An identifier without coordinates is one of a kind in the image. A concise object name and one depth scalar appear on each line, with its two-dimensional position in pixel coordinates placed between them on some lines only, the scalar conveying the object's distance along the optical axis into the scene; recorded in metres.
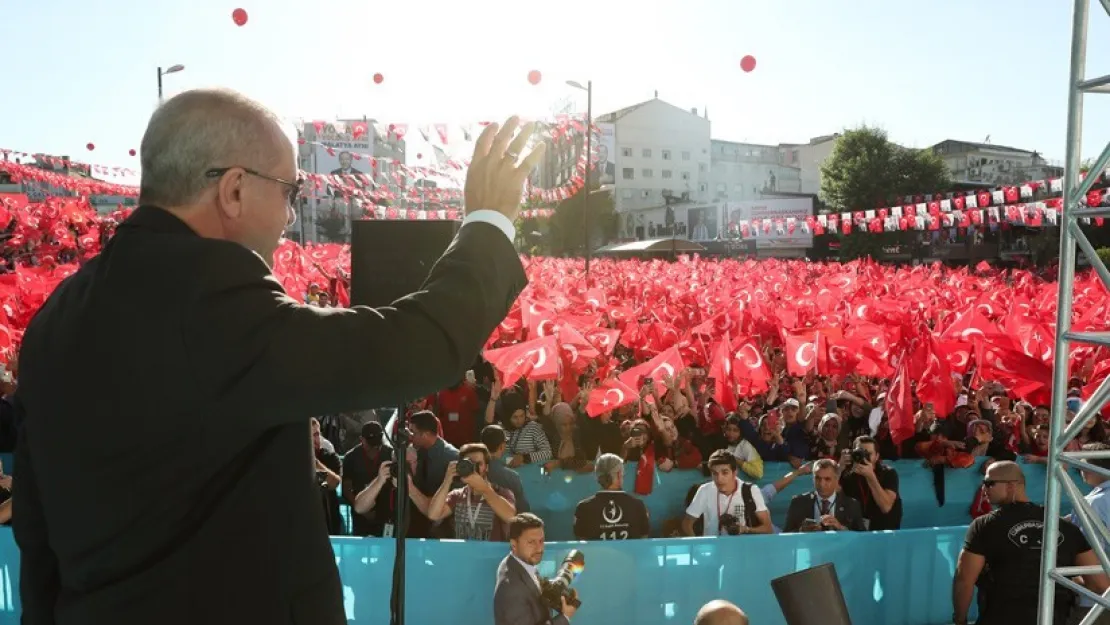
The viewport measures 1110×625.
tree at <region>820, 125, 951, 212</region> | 48.34
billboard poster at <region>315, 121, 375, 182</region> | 77.88
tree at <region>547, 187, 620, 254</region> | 63.31
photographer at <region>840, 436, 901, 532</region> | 6.87
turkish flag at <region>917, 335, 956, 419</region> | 8.91
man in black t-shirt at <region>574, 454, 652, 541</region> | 6.12
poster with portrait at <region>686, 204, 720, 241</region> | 57.91
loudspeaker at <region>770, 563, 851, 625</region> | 2.73
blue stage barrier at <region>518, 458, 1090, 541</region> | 7.93
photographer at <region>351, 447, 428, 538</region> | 6.17
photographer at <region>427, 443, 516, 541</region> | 5.81
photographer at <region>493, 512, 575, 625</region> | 4.91
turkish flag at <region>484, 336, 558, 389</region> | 9.23
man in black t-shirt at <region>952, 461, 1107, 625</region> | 4.89
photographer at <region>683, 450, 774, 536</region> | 6.44
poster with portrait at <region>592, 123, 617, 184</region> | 69.19
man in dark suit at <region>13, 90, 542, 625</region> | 1.15
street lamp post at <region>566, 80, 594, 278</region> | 23.58
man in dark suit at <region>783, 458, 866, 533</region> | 6.55
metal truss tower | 3.05
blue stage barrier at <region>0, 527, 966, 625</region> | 5.82
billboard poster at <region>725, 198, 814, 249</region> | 49.88
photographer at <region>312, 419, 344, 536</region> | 6.45
